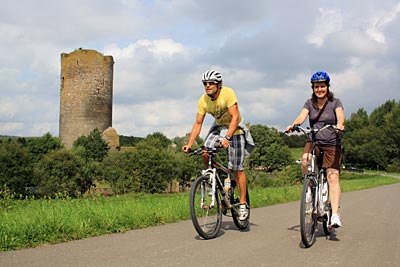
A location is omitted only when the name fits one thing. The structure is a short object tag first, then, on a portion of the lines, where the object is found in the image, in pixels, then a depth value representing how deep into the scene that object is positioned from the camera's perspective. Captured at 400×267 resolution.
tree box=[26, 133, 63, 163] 55.47
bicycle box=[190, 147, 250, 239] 5.65
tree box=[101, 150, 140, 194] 44.69
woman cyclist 5.97
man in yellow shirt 6.16
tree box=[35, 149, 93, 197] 44.38
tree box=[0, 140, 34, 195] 41.50
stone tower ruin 58.59
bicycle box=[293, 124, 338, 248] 5.30
